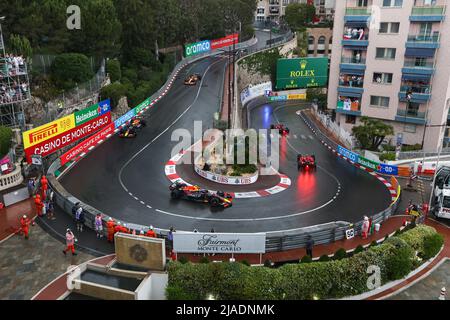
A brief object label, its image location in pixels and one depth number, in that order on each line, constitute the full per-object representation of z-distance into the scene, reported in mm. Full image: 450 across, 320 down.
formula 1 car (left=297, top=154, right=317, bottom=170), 39281
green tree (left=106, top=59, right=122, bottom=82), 56375
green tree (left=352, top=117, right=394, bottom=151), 44000
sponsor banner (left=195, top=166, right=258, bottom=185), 34500
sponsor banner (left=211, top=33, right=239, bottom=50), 89562
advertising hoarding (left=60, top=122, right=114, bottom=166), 36688
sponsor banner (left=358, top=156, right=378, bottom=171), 39981
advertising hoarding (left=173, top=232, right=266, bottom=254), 22531
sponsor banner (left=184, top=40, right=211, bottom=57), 79875
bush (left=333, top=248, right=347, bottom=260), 21453
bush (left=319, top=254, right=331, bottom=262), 21281
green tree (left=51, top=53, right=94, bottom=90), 45688
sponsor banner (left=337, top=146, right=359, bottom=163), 42062
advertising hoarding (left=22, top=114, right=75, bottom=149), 32656
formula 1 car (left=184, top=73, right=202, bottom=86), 67000
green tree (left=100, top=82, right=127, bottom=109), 49062
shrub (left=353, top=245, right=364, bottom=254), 22422
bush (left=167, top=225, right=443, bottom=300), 18406
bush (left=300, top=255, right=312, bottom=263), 20688
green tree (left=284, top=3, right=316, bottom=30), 112250
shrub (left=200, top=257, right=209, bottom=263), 20653
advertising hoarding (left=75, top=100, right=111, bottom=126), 40062
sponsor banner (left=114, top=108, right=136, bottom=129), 47281
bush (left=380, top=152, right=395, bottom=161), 40844
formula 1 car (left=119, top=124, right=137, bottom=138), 44844
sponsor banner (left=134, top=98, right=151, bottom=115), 52744
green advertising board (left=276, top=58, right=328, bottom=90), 73312
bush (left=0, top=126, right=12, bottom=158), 32656
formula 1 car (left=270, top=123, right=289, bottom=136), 51969
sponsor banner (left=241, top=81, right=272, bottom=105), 67519
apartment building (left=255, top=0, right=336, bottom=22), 153875
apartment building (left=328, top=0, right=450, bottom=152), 45656
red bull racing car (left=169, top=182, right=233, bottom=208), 30078
